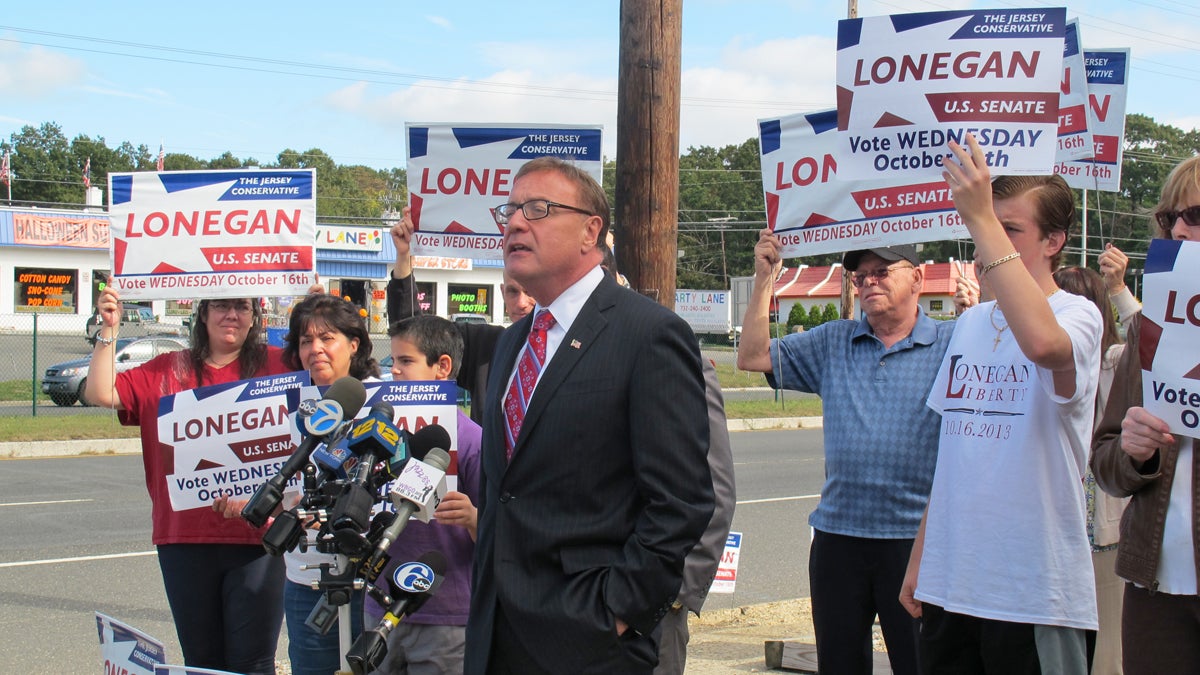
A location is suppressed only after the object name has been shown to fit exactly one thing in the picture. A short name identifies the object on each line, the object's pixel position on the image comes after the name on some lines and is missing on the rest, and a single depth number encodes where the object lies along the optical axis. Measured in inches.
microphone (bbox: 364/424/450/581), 112.7
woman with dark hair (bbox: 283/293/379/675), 160.6
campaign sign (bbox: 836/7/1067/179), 158.7
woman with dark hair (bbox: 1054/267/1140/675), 180.7
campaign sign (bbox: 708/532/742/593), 250.5
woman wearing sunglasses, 107.7
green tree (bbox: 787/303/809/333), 2026.3
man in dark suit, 105.5
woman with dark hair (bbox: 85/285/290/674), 166.6
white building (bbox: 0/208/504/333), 1688.0
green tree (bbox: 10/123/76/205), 3405.5
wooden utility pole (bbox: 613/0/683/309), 212.2
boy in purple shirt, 143.9
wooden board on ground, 227.1
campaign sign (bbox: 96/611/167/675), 138.0
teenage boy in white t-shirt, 116.7
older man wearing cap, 158.7
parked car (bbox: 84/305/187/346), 1574.8
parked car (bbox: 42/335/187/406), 884.0
